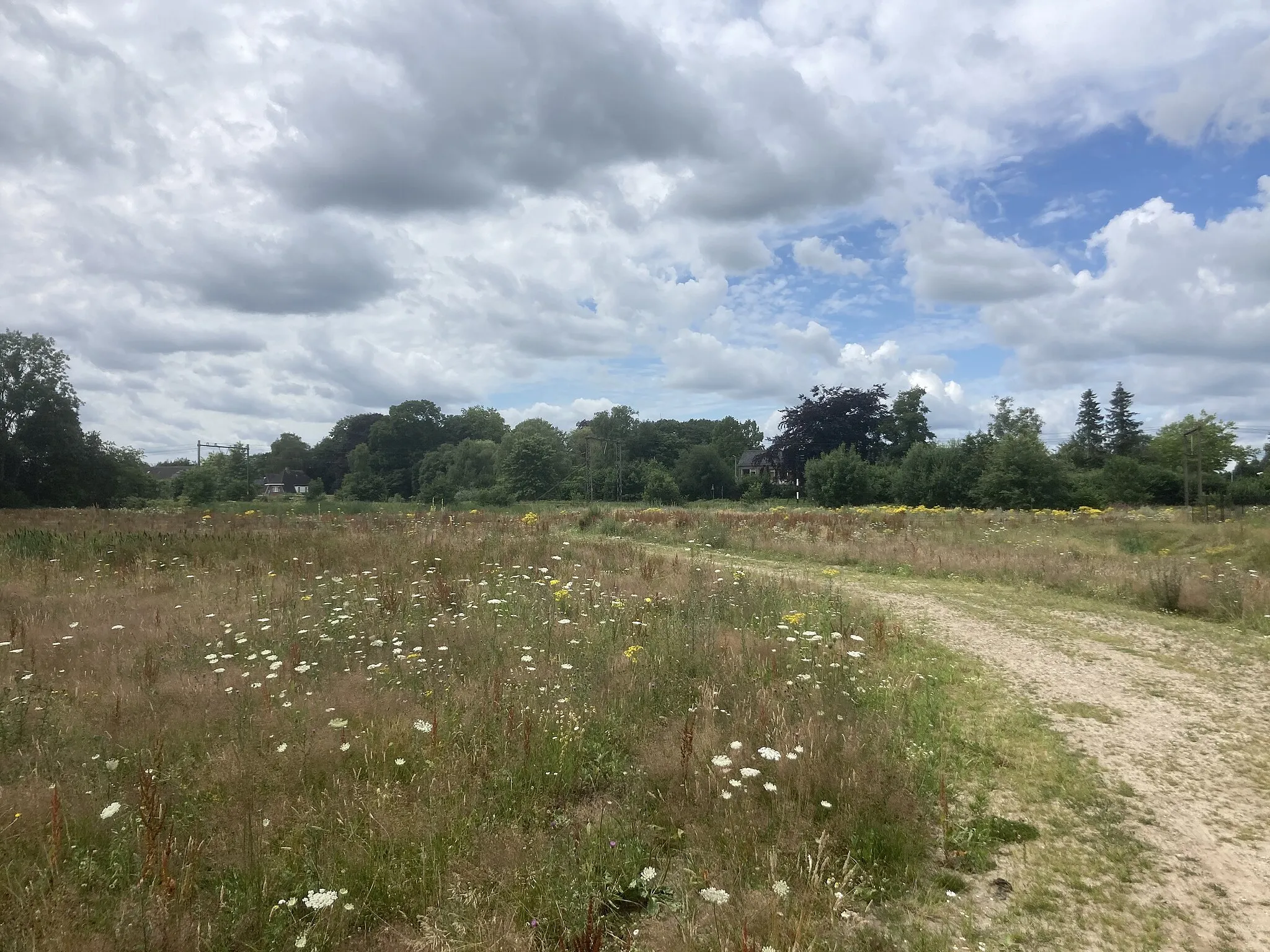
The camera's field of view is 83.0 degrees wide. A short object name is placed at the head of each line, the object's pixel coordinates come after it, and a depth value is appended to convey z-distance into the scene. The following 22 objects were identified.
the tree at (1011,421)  75.25
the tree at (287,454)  128.12
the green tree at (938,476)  50.16
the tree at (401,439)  98.56
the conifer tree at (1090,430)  86.50
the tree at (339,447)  114.69
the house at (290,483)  119.94
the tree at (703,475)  77.00
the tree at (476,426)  111.19
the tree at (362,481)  85.75
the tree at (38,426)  43.12
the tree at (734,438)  114.41
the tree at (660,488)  70.69
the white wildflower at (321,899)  3.17
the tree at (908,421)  76.31
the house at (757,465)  82.94
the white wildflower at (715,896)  3.16
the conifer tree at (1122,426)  86.06
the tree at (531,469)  71.69
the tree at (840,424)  74.62
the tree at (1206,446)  72.06
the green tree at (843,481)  53.25
